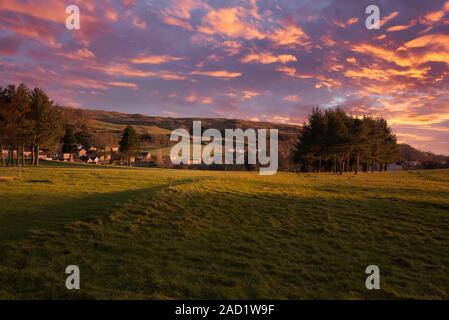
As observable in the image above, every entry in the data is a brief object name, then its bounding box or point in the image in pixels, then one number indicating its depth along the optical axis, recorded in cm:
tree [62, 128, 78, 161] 10170
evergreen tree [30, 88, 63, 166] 6475
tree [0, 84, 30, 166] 5650
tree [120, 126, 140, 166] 9850
